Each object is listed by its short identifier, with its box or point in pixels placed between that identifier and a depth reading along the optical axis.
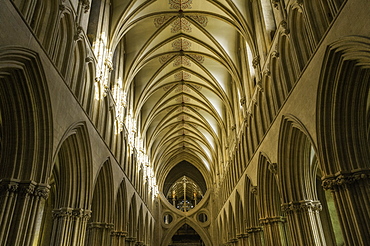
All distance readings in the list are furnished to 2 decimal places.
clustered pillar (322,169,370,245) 7.00
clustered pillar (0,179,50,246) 6.74
